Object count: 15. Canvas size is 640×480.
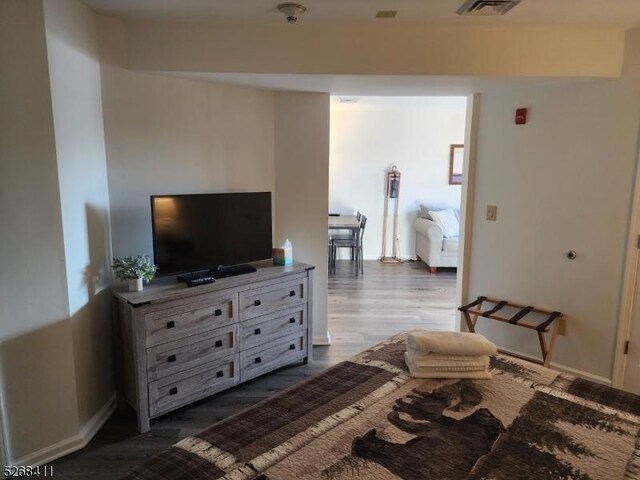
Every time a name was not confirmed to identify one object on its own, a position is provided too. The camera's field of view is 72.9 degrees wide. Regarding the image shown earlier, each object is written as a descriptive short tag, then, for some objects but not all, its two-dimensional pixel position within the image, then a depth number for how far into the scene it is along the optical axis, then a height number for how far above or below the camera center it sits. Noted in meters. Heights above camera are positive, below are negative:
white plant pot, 2.55 -0.63
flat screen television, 2.69 -0.35
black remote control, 2.68 -0.65
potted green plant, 2.54 -0.55
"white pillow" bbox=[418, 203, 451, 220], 6.95 -0.48
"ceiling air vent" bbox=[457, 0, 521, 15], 2.25 +0.92
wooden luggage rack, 3.00 -1.00
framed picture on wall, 7.16 +0.26
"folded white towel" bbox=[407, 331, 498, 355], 1.71 -0.65
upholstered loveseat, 6.33 -0.97
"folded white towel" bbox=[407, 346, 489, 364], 1.72 -0.71
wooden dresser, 2.46 -0.98
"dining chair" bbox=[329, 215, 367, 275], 6.30 -0.97
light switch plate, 3.43 -0.26
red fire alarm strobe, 3.19 +0.47
